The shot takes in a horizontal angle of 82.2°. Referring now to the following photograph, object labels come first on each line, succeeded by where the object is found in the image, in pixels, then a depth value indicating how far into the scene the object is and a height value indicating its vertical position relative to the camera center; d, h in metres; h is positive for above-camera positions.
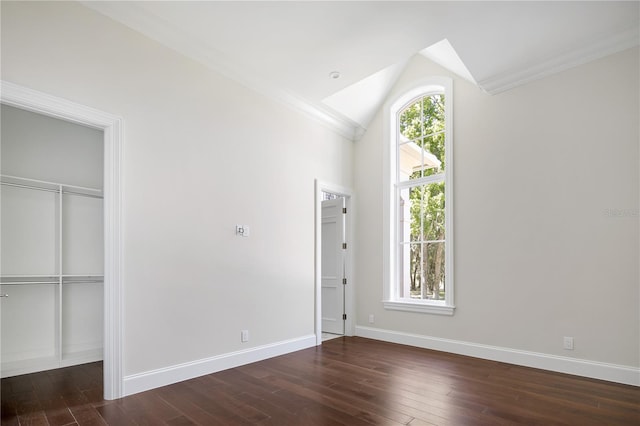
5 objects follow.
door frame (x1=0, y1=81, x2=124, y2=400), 2.98 -0.17
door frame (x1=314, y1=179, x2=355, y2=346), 5.10 -0.30
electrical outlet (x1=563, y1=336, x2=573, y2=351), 3.70 -1.33
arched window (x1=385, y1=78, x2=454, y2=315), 4.80 +0.16
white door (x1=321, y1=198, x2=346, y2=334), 5.71 -0.82
